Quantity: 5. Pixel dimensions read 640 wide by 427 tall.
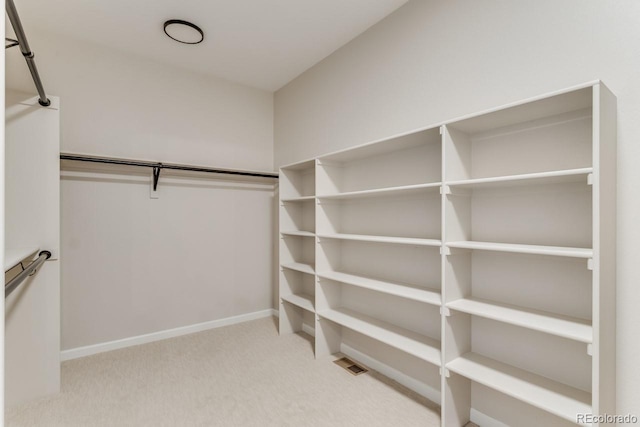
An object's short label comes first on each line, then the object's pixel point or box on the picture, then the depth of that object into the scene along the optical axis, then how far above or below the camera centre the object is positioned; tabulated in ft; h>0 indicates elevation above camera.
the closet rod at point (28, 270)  4.27 -0.94
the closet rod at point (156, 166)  8.10 +1.38
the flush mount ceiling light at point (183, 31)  7.86 +4.72
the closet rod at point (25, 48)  3.81 +2.46
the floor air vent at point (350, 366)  7.77 -3.92
